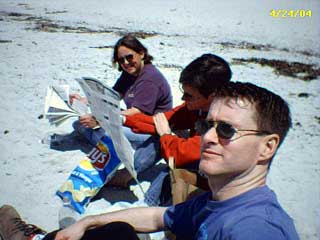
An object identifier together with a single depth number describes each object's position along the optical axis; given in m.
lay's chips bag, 2.87
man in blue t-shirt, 1.41
